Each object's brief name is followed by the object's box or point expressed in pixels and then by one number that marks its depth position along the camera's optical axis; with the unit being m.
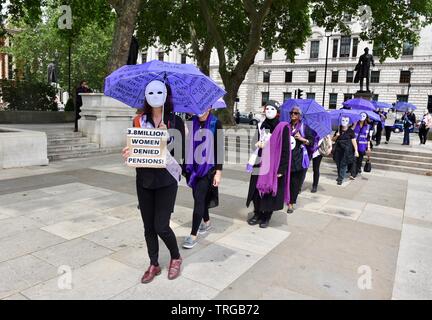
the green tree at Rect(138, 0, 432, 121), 21.45
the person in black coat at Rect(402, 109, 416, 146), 16.57
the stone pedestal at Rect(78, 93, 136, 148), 12.59
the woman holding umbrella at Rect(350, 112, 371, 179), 10.37
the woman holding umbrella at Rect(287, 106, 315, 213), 6.55
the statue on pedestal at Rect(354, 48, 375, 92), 19.43
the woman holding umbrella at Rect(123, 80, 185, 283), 3.47
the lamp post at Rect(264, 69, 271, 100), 59.85
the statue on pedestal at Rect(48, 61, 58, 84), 22.40
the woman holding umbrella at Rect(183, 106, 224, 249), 4.56
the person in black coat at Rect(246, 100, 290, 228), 5.41
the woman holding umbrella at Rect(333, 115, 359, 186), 9.52
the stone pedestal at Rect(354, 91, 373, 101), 19.30
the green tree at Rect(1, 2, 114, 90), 42.69
